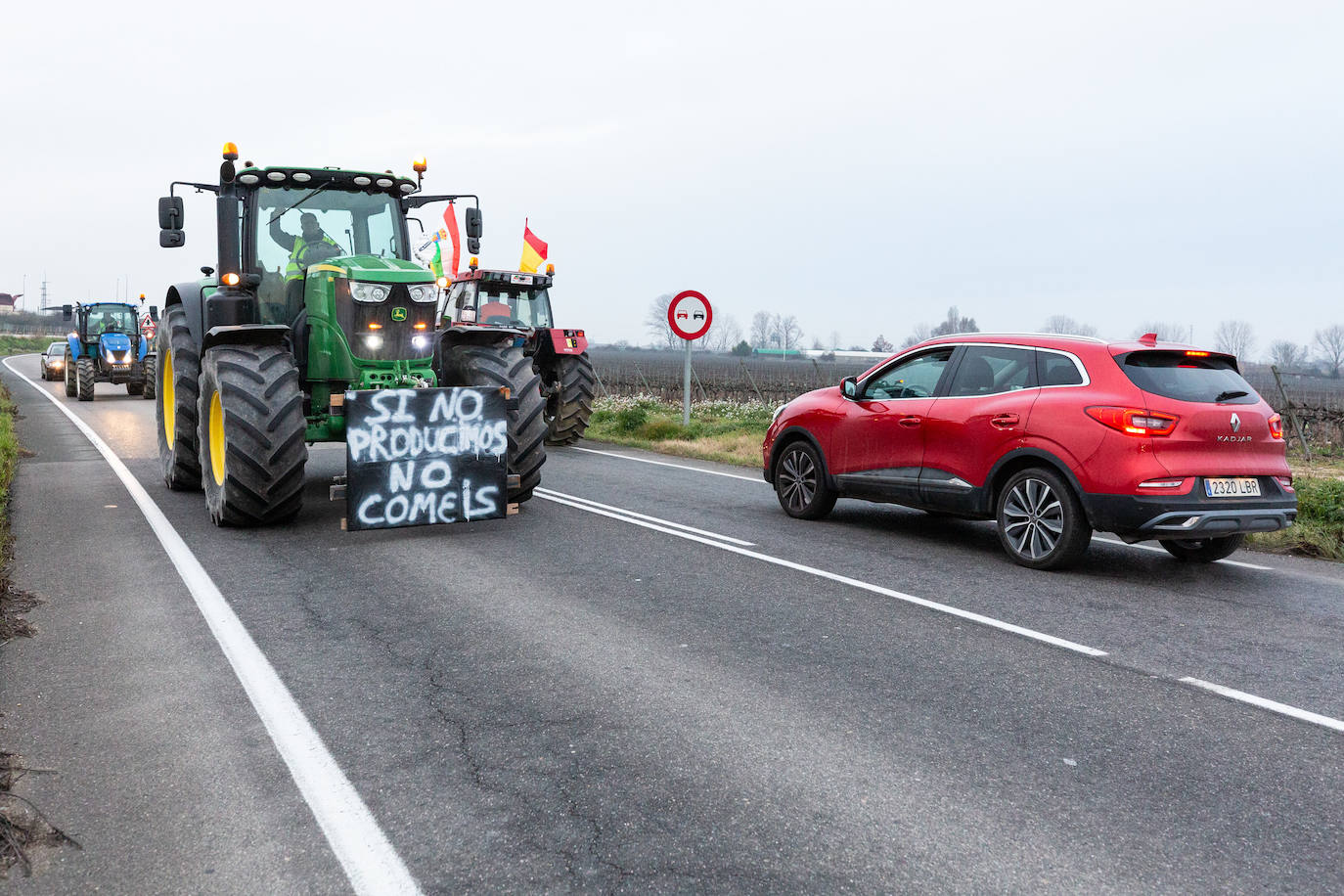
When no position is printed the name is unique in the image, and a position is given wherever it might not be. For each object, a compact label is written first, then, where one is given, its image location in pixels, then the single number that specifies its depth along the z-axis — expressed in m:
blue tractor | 27.14
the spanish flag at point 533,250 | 19.61
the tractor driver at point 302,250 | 9.40
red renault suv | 7.11
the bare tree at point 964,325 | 60.06
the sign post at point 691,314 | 17.20
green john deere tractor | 8.27
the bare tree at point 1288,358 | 84.25
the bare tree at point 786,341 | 131.38
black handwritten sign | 8.06
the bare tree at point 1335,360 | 83.12
